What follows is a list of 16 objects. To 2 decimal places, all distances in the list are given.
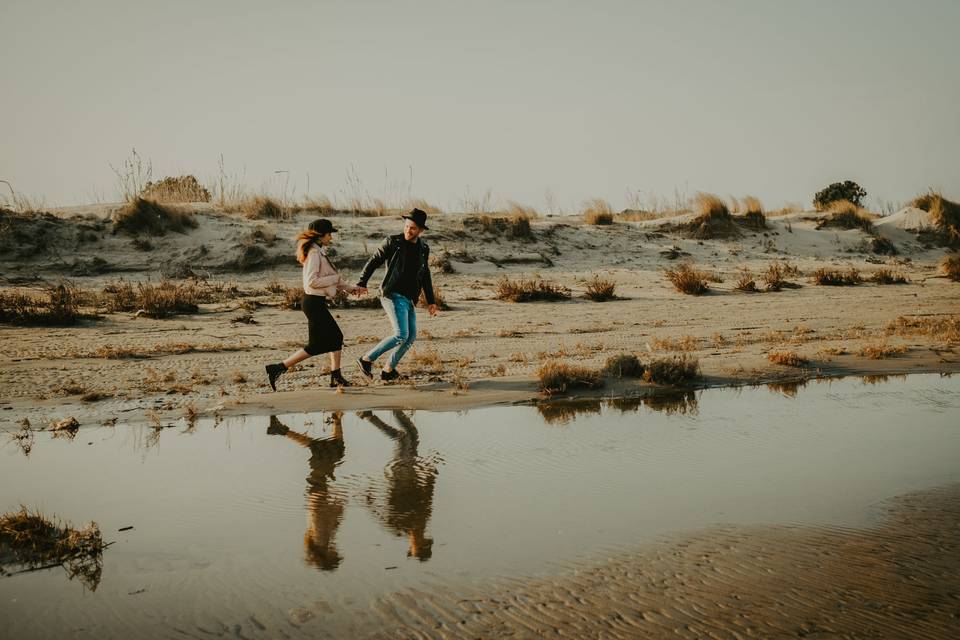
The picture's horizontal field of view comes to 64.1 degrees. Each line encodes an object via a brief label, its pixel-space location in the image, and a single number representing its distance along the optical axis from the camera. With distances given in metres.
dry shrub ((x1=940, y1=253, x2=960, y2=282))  20.44
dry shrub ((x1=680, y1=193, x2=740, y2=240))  24.61
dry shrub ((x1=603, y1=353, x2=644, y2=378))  9.86
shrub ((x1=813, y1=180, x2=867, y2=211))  35.43
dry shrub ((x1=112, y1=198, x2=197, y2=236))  20.11
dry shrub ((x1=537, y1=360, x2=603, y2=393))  9.12
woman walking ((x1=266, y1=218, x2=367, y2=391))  8.94
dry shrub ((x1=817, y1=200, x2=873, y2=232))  26.42
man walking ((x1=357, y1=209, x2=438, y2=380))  9.28
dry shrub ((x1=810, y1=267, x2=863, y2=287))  19.56
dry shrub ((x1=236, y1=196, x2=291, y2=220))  22.14
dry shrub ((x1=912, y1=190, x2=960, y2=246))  26.19
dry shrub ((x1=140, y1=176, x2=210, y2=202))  23.14
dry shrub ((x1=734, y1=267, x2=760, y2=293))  18.45
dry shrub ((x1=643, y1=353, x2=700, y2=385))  9.66
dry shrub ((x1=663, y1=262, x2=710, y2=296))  17.83
